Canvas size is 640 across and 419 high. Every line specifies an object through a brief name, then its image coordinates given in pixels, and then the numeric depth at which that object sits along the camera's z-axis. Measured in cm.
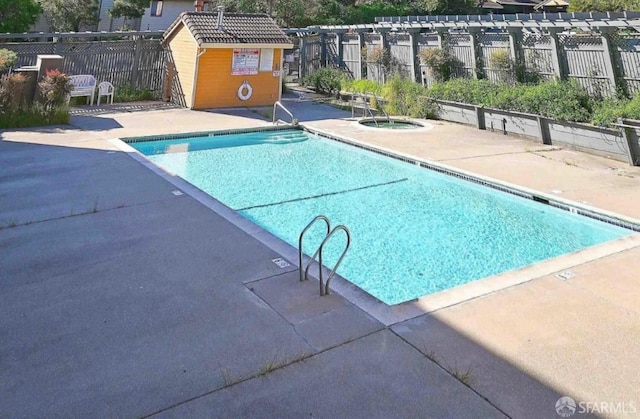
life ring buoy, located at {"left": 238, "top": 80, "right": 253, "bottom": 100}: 1536
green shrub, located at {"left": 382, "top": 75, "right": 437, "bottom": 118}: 1395
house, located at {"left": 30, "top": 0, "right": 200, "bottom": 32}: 2944
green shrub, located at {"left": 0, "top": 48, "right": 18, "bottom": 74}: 1184
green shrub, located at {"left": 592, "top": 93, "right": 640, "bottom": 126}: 906
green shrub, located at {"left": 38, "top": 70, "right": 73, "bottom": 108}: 1132
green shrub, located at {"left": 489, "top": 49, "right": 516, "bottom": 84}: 1256
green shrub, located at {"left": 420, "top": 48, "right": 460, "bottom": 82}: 1429
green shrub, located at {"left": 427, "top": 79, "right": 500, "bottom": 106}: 1234
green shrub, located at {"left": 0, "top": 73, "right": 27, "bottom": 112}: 1070
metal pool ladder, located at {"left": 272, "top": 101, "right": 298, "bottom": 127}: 1252
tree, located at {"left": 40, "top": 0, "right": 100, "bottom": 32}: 2520
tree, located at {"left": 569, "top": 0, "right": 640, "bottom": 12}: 2175
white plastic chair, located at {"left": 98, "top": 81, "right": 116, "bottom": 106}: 1418
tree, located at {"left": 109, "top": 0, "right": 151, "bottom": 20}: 2661
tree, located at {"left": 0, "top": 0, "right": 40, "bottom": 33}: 2172
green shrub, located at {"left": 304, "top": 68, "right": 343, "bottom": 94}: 1803
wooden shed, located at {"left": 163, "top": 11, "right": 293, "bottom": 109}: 1422
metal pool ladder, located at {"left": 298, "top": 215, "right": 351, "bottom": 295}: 384
